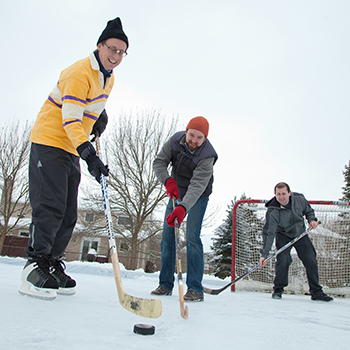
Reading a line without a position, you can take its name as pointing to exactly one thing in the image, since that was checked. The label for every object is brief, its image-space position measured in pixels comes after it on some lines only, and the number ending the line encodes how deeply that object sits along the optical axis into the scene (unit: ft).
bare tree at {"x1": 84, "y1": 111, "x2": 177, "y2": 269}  41.83
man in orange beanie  7.47
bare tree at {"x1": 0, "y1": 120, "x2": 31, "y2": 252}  43.92
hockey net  15.08
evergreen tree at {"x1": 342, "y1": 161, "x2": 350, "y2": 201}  47.90
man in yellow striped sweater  5.05
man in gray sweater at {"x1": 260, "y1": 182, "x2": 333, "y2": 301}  10.53
